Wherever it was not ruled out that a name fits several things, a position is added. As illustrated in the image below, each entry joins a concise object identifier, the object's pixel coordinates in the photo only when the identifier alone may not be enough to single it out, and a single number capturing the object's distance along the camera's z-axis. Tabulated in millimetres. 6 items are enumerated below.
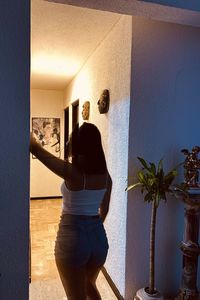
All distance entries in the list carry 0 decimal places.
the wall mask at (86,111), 2387
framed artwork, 1931
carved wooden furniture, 1595
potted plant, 1519
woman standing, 1026
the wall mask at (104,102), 2035
